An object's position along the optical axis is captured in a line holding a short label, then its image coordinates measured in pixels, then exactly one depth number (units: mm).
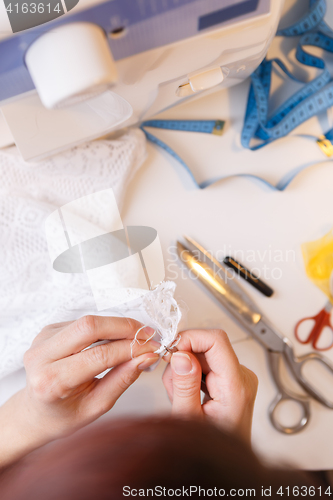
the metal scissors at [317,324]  866
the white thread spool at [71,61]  435
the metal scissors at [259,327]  808
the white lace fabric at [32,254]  772
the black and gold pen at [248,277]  845
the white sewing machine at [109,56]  434
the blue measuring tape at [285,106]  862
